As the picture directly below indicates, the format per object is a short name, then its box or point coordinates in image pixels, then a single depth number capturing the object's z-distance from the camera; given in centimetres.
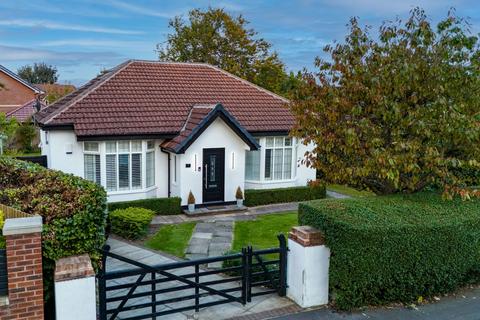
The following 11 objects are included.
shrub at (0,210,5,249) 606
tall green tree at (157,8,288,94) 3662
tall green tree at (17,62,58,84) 7350
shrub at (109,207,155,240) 1297
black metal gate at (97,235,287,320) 725
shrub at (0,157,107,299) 647
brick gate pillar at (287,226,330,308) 823
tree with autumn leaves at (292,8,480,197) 872
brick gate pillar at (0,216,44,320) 595
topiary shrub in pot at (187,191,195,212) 1618
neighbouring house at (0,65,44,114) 4162
